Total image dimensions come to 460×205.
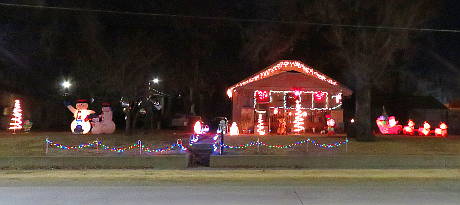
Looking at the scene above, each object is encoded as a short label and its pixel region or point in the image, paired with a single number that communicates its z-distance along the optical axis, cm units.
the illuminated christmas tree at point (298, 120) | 2820
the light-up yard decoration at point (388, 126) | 2808
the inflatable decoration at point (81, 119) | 2572
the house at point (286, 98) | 2773
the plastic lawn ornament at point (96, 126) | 2634
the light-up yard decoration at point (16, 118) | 2917
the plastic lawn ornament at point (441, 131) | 2727
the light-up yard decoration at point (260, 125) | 2759
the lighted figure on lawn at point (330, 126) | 2768
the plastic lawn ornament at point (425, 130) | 2744
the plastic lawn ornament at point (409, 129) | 2812
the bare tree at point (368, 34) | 2067
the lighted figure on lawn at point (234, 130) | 2694
